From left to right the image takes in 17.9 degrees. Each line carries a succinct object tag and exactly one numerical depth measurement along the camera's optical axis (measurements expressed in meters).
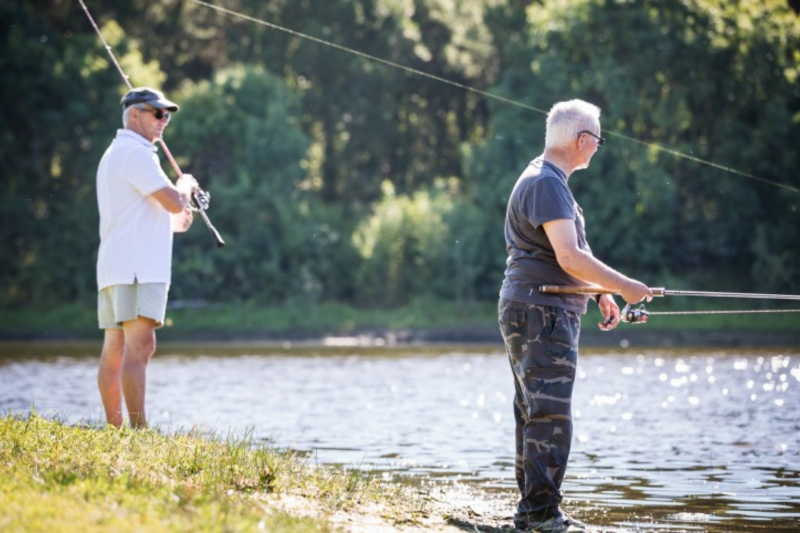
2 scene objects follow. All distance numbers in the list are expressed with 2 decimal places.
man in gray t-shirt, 12.96
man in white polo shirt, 16.12
